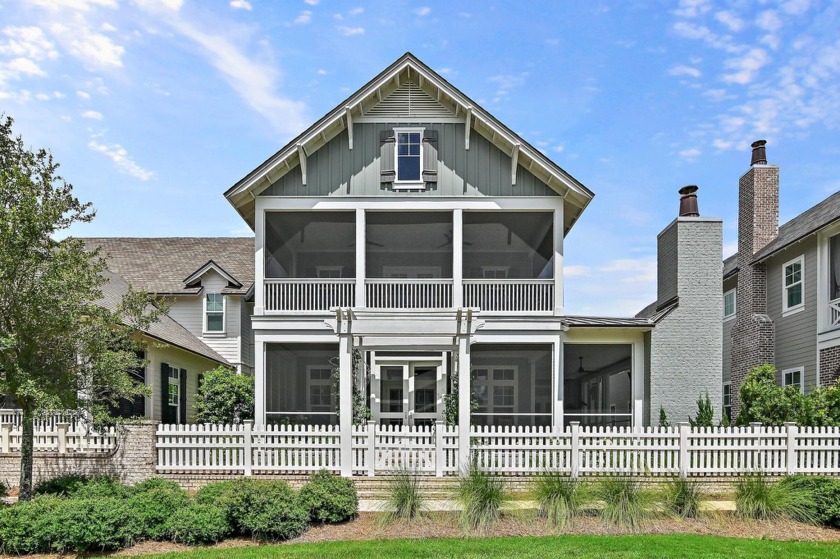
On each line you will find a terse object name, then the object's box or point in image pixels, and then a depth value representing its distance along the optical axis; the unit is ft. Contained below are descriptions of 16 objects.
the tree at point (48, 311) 34.60
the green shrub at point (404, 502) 34.14
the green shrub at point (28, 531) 30.45
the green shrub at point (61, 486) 37.04
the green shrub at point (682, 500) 34.42
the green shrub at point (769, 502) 33.96
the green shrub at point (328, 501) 34.19
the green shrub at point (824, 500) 33.63
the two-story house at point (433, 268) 52.16
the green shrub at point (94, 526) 30.58
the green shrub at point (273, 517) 31.83
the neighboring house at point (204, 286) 70.85
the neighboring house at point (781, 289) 52.54
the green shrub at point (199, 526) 31.55
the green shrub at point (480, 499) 33.17
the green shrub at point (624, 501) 32.99
